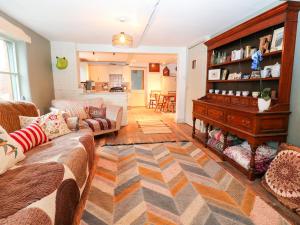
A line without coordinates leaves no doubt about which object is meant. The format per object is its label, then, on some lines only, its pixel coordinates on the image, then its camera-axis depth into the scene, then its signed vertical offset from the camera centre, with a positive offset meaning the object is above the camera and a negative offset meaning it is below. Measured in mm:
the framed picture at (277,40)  2031 +531
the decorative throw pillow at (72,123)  2635 -558
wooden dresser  1958 -40
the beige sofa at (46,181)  991 -669
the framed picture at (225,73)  3061 +204
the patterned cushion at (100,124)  3449 -761
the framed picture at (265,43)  2227 +533
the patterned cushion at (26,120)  2172 -434
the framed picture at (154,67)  8344 +852
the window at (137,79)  8602 +279
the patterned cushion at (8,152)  1408 -563
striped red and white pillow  1836 -554
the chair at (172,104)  7324 -765
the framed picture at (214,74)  3188 +205
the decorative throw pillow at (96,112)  3836 -574
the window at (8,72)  2797 +221
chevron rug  1508 -1111
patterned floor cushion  1651 -917
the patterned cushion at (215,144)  2869 -982
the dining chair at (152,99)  8305 -638
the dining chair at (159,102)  7680 -728
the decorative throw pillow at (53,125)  2275 -518
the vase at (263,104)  2002 -210
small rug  4242 -1075
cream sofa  3588 -494
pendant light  2821 +724
